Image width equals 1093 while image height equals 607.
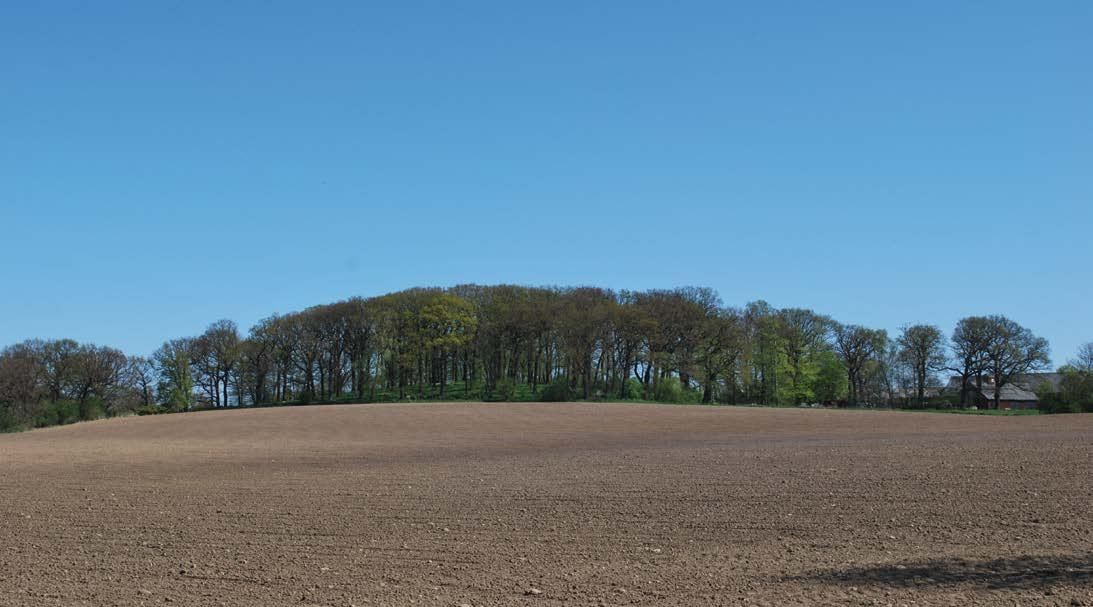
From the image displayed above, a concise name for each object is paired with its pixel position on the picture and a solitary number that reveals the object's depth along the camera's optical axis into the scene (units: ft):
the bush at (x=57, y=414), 230.27
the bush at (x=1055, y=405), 227.81
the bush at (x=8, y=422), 205.98
